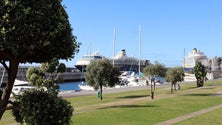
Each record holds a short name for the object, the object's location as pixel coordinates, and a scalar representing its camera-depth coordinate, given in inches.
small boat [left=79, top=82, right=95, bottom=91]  3395.7
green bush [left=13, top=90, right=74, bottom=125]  393.7
